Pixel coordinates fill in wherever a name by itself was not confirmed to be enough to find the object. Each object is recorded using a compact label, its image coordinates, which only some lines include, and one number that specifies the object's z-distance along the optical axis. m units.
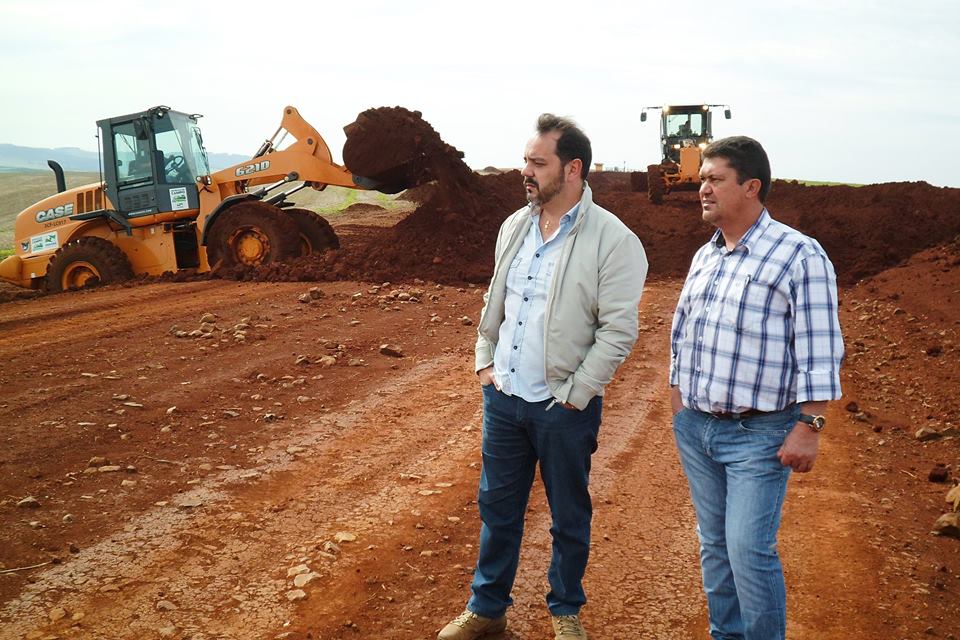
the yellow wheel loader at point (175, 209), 13.98
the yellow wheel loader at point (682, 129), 26.61
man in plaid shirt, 2.70
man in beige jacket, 3.23
